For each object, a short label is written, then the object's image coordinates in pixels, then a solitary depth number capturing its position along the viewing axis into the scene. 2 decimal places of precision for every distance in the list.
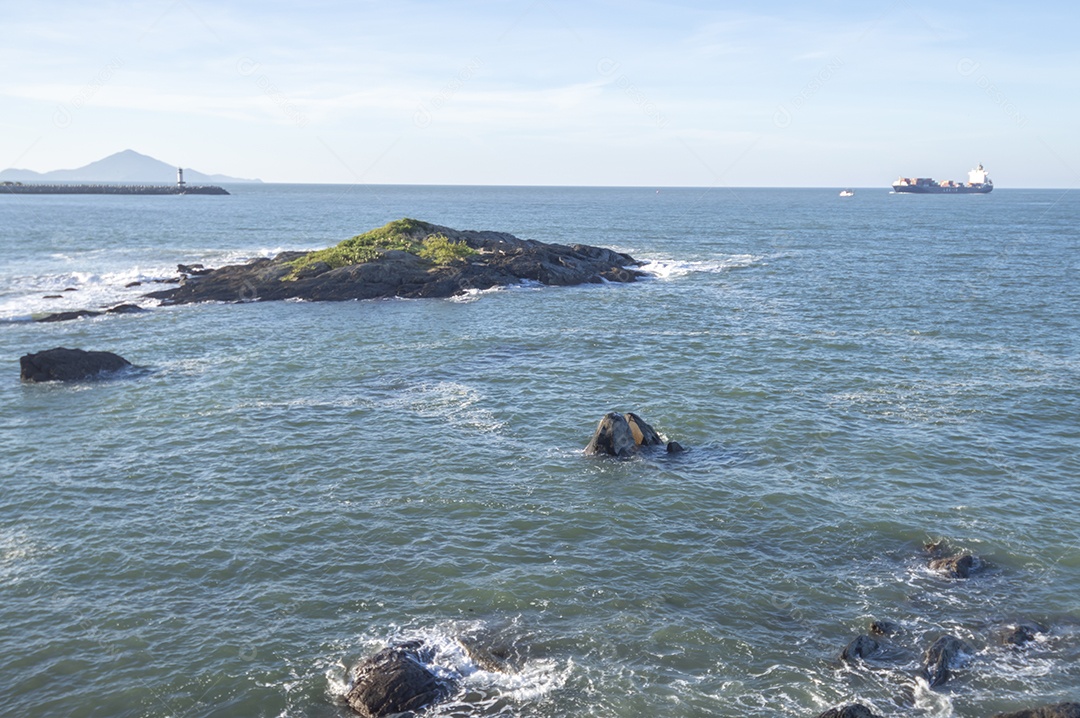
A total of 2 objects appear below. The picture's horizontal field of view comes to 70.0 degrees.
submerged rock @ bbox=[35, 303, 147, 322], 55.53
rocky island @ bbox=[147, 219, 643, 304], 65.25
